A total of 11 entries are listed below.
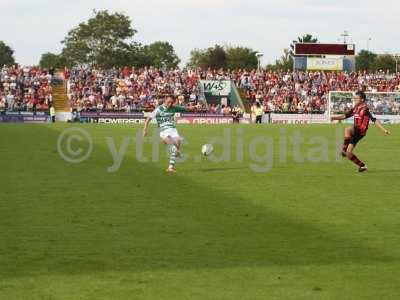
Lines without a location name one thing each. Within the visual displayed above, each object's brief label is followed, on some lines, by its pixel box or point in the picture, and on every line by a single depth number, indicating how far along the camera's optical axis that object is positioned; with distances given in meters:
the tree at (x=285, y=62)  149.50
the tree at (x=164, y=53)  164.62
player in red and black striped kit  22.61
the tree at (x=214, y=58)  150.12
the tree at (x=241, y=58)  149.00
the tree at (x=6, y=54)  166.88
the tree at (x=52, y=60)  143.50
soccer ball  26.47
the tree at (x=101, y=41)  134.12
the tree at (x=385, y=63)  150.75
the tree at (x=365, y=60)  156.12
